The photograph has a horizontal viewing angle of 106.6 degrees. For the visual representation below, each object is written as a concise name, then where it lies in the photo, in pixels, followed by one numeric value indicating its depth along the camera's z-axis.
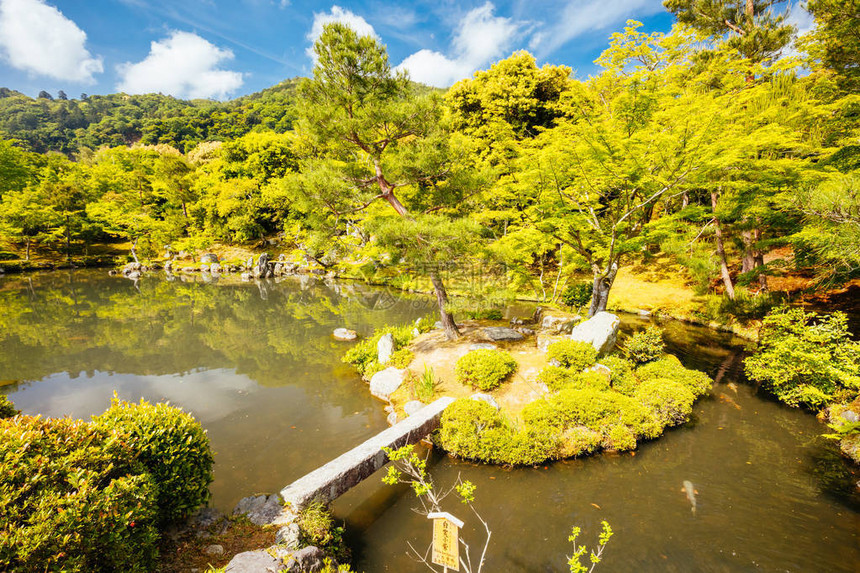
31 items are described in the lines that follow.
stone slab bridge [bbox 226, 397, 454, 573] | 3.55
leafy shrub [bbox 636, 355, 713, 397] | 8.26
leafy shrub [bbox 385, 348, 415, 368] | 9.57
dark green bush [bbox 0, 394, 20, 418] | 4.75
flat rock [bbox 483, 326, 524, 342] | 10.80
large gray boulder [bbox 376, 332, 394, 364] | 9.99
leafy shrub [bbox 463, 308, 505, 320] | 12.59
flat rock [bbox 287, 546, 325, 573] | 3.48
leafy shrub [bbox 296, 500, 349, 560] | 4.16
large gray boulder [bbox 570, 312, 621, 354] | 8.86
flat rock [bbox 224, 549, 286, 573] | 3.29
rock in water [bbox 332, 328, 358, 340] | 13.30
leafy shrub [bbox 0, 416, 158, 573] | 2.60
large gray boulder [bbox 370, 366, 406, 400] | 8.69
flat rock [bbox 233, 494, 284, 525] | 4.31
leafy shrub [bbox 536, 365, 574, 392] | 7.76
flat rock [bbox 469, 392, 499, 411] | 7.16
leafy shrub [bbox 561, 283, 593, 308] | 13.74
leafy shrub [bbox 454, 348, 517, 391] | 8.03
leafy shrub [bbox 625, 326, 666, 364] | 9.16
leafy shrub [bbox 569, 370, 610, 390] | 7.48
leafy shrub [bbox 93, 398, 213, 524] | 3.80
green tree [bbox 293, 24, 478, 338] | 8.40
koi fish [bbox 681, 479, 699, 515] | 5.32
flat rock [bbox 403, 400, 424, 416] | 7.57
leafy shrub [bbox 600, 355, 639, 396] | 7.89
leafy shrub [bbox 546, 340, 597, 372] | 8.20
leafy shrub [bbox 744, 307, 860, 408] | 7.05
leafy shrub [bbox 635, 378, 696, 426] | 7.12
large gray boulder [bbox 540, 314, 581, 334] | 10.48
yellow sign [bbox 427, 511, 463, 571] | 2.71
